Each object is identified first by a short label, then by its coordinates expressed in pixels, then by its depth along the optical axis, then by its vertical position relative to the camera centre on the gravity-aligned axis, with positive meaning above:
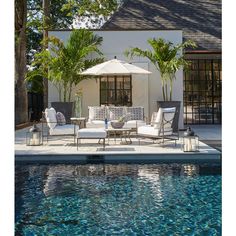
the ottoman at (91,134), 9.80 -0.78
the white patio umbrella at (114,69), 11.99 +1.23
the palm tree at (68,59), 14.05 +1.84
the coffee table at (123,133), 10.48 -1.03
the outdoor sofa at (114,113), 13.12 -0.29
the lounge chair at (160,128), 10.35 -0.66
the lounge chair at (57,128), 10.77 -0.67
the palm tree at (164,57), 13.35 +1.85
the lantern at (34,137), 10.80 -0.94
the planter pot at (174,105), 13.99 +0.00
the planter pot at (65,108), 14.00 -0.10
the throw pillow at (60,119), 11.59 -0.44
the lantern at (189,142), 9.27 -0.95
